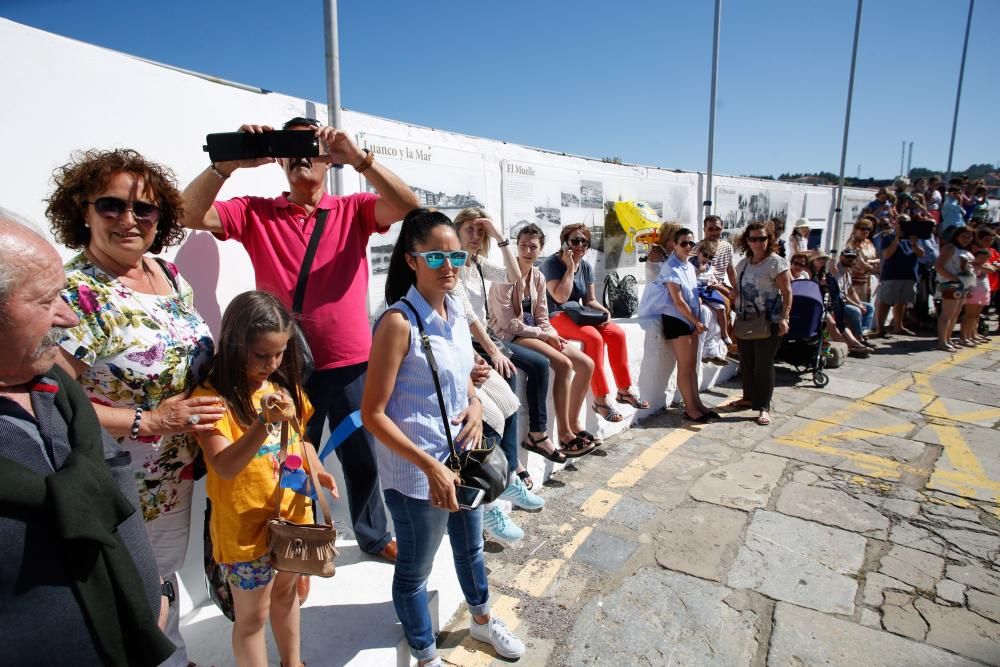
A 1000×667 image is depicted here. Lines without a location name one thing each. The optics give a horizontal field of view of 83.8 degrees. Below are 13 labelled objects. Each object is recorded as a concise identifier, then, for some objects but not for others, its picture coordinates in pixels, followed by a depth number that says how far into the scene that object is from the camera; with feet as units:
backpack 20.13
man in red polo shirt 7.63
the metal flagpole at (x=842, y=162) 36.37
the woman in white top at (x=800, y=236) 27.73
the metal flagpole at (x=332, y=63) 9.12
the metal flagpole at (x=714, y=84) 24.75
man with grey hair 3.10
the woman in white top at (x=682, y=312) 17.07
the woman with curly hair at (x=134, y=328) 5.28
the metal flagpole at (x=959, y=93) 56.18
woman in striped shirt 6.21
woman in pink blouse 12.43
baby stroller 20.98
